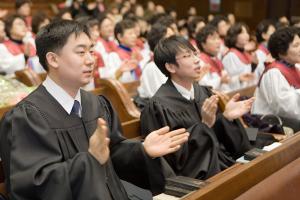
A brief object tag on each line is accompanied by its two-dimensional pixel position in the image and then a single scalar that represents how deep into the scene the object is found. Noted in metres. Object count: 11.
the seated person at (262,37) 6.96
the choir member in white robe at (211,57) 5.25
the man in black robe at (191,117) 2.85
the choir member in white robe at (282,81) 3.91
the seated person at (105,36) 6.95
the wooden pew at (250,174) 1.84
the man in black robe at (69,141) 1.92
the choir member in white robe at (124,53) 6.03
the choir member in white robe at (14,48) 6.06
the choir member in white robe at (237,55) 6.26
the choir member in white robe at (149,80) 4.86
